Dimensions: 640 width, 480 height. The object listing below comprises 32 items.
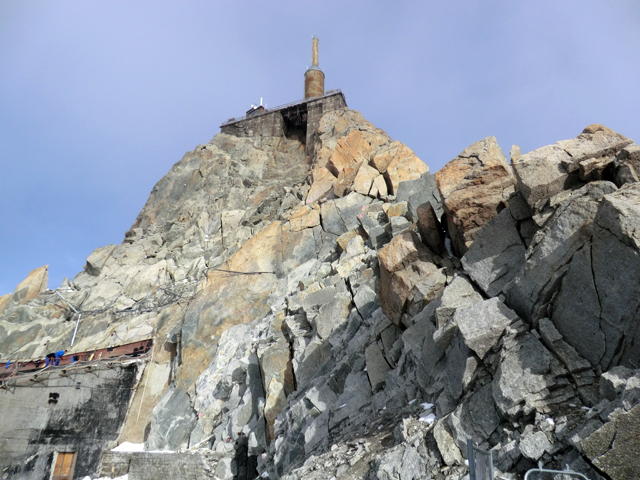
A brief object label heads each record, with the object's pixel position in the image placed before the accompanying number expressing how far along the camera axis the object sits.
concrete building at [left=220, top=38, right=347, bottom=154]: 47.34
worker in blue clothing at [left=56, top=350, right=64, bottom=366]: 23.98
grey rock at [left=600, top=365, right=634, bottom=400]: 5.48
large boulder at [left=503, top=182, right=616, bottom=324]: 7.41
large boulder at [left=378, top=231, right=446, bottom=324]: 11.32
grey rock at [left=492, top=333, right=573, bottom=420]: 6.39
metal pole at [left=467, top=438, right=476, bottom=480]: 4.60
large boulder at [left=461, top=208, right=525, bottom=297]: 9.38
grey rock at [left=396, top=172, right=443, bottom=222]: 18.55
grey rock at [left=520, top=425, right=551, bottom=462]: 5.47
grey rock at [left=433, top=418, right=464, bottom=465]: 6.60
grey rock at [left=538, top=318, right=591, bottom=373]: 6.54
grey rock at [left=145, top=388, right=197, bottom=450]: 19.09
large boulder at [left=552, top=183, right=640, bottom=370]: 6.20
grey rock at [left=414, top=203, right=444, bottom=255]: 12.23
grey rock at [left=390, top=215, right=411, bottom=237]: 18.33
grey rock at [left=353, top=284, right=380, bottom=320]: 14.71
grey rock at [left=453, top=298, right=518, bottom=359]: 7.63
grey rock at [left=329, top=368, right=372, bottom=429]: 11.12
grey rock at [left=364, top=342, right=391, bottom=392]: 11.35
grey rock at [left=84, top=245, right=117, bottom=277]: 36.59
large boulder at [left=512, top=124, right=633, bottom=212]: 8.63
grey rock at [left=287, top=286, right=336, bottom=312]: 17.09
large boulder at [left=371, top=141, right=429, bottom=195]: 27.20
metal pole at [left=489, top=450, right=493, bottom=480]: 4.38
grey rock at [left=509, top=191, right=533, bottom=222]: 9.67
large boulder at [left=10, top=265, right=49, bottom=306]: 34.88
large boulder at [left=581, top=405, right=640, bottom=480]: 4.63
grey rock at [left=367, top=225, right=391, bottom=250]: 19.56
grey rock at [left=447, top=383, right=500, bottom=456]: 6.72
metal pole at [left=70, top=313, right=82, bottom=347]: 29.27
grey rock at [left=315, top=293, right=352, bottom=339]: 15.42
